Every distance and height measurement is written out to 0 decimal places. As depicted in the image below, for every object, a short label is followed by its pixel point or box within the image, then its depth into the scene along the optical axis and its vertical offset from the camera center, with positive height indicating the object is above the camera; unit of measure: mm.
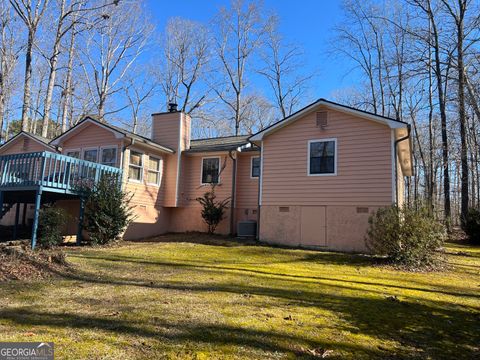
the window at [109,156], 15102 +2434
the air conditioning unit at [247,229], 15070 -455
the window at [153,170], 16219 +2026
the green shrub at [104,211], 12164 +39
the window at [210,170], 17047 +2262
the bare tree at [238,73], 31125 +12791
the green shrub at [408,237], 9523 -302
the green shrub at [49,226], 11223 -521
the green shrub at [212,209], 16031 +366
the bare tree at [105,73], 28569 +11501
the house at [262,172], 12375 +1815
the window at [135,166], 15078 +2025
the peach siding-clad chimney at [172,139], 17078 +3794
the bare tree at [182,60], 31625 +13985
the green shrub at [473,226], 17406 +131
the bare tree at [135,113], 34188 +9842
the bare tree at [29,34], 20422 +10195
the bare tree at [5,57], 23703 +10426
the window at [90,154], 15761 +2559
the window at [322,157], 13094 +2437
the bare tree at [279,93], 32781 +11719
